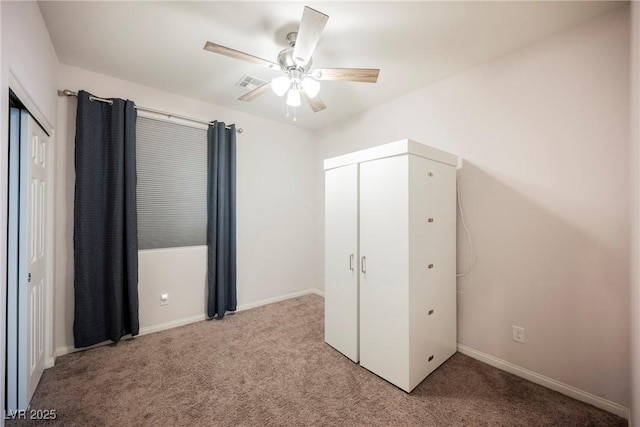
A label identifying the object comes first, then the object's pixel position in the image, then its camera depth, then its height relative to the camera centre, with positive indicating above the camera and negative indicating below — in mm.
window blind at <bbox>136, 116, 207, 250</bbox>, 2828 +374
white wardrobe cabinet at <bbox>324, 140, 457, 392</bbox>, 1954 -356
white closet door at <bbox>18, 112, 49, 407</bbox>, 1737 -252
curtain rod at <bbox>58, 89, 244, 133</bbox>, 2389 +1146
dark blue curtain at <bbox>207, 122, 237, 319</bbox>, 3166 -129
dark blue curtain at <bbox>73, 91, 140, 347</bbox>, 2396 -64
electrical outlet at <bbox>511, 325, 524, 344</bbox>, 2119 -962
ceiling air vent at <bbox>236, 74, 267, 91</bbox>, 2623 +1394
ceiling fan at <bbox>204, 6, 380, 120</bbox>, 1631 +1053
